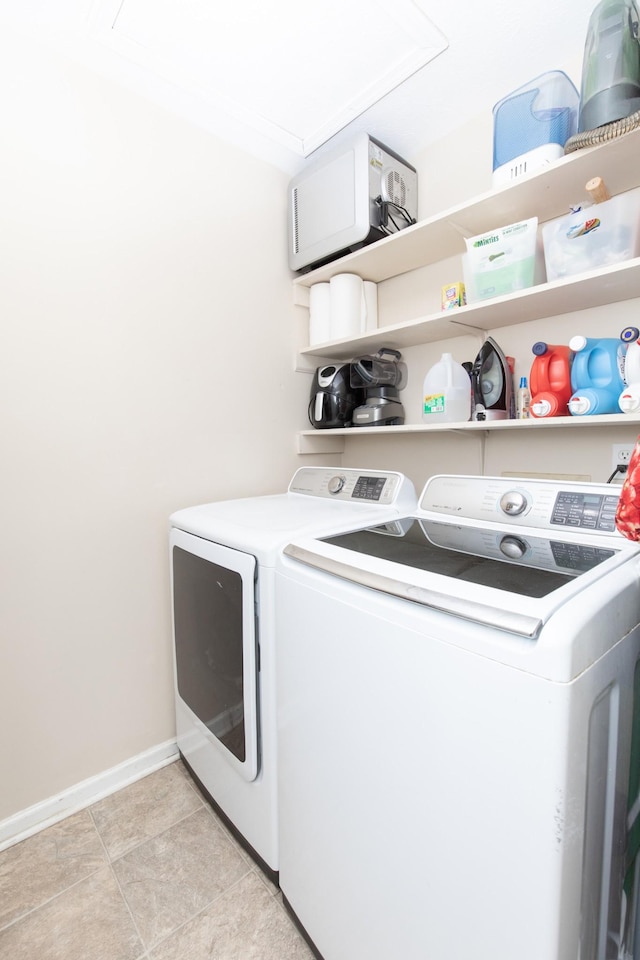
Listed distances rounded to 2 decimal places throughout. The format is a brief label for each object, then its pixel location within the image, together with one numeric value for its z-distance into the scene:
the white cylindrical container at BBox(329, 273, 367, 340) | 2.10
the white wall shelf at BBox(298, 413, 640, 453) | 1.29
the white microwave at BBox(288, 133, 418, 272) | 1.85
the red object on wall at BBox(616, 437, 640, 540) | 0.79
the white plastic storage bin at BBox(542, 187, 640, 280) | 1.27
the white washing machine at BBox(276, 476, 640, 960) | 0.65
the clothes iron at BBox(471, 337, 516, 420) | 1.65
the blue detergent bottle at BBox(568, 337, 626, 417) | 1.34
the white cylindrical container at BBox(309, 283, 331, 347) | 2.19
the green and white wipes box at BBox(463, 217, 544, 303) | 1.45
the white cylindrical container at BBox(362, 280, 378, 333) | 2.20
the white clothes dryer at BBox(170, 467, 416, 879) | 1.22
